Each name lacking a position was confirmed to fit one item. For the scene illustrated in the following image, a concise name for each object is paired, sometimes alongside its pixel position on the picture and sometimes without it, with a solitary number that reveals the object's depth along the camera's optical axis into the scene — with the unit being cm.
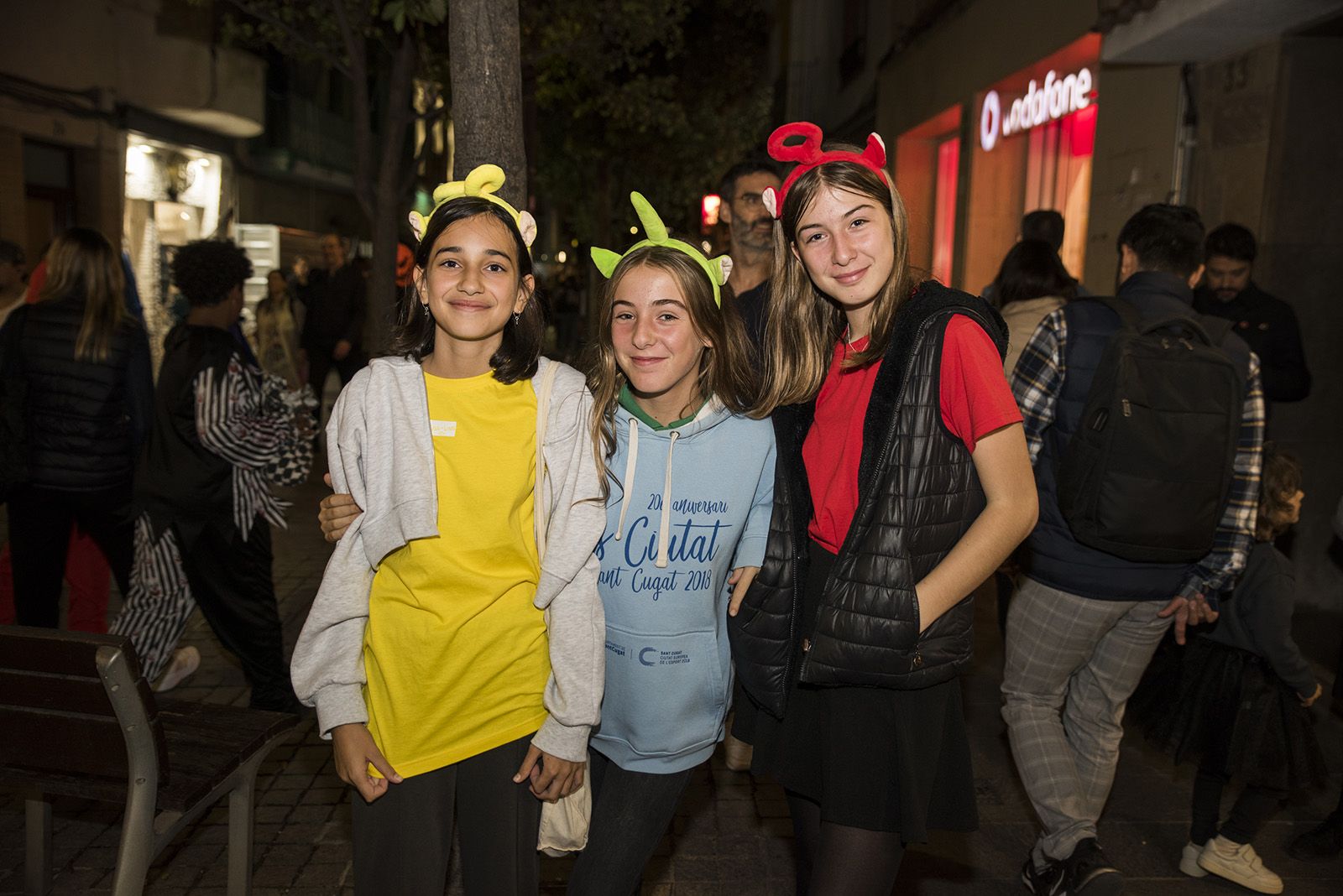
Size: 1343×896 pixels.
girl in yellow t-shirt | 236
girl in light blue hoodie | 246
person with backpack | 316
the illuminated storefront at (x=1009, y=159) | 891
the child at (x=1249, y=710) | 354
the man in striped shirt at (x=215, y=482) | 436
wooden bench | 248
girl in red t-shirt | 225
